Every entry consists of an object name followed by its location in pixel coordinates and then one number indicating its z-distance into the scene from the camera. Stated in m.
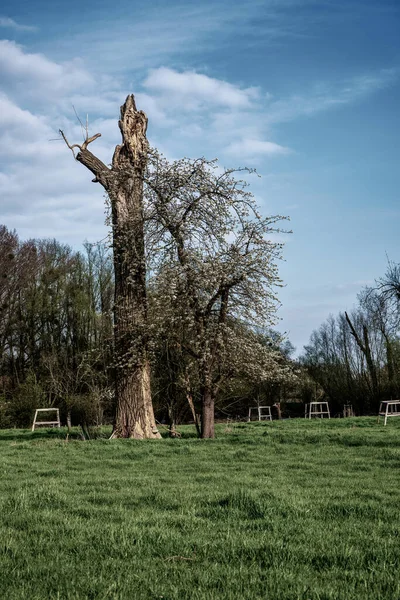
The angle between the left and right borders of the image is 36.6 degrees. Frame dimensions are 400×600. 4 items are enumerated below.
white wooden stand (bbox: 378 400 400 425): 26.22
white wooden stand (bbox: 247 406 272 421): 47.21
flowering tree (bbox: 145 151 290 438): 18.33
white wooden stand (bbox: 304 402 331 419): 47.17
